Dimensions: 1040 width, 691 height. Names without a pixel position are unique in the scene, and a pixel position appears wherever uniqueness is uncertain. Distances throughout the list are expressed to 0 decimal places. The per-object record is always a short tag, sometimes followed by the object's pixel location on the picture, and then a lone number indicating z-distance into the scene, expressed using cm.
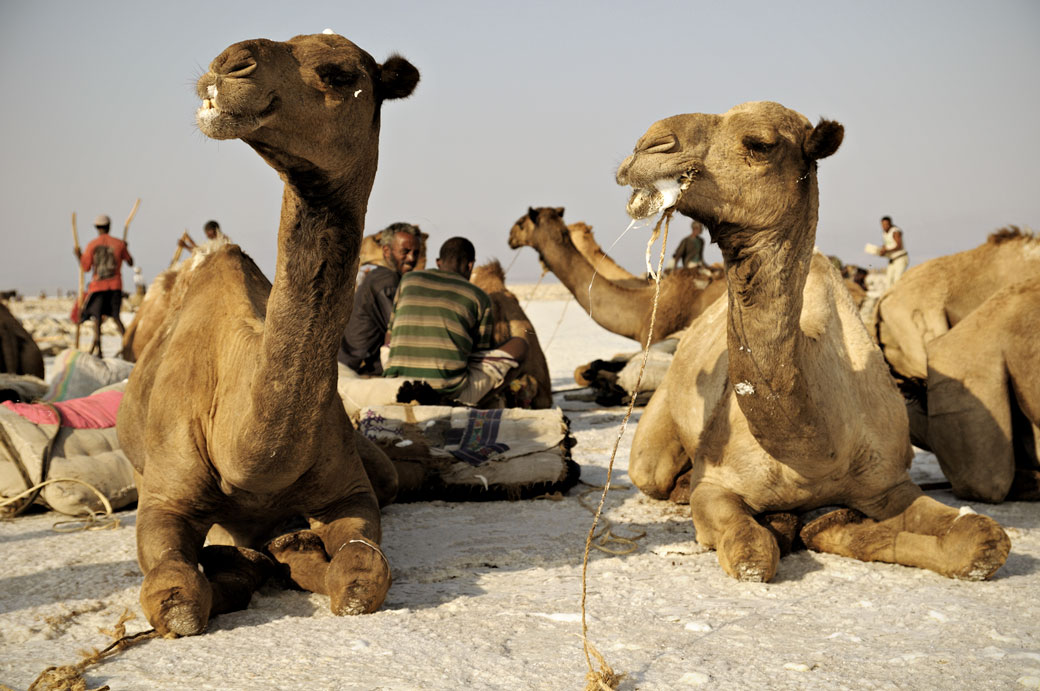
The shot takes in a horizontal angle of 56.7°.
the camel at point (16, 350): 855
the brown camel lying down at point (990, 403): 577
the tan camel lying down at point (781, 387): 350
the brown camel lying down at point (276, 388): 304
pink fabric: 582
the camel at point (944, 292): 891
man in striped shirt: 738
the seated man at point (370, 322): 921
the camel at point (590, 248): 1395
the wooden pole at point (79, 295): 1491
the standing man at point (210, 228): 1453
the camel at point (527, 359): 886
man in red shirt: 1494
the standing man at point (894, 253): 1867
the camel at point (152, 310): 961
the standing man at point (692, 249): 2117
